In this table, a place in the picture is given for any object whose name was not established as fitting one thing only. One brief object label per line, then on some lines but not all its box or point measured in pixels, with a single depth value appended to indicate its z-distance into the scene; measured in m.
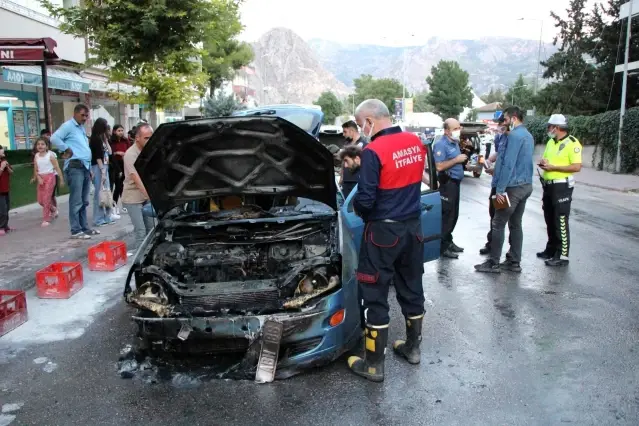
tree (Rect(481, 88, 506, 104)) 120.81
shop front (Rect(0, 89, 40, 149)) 14.84
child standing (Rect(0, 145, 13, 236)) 9.23
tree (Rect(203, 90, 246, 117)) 28.44
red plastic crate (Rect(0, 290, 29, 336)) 5.04
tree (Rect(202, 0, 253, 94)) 11.83
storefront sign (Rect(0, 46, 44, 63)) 9.67
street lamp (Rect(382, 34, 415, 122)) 54.31
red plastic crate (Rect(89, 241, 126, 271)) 7.30
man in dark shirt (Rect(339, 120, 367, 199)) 7.20
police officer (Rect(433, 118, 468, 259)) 7.25
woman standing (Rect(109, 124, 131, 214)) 11.09
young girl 9.87
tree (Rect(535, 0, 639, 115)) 31.73
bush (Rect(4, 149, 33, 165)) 11.52
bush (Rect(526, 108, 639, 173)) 20.69
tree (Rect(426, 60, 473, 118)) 74.31
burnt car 3.94
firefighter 3.89
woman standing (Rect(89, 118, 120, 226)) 9.85
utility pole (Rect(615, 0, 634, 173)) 20.99
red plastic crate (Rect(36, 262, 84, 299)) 6.08
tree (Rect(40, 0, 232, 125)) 11.01
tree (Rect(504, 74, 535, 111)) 71.19
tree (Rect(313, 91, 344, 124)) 91.23
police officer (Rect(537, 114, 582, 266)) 6.99
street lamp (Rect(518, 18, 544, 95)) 33.37
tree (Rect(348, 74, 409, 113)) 94.69
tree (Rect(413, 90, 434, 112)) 106.82
